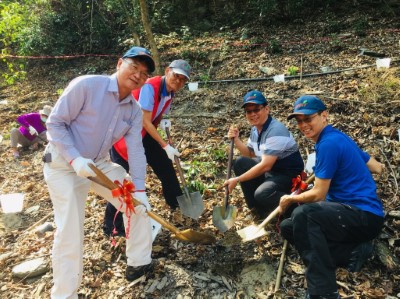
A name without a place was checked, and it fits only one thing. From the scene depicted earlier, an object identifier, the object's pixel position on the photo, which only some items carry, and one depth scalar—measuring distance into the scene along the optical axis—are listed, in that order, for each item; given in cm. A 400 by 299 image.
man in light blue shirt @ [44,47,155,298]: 269
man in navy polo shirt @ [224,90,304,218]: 352
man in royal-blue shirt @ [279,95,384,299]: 263
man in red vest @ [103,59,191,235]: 363
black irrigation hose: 703
